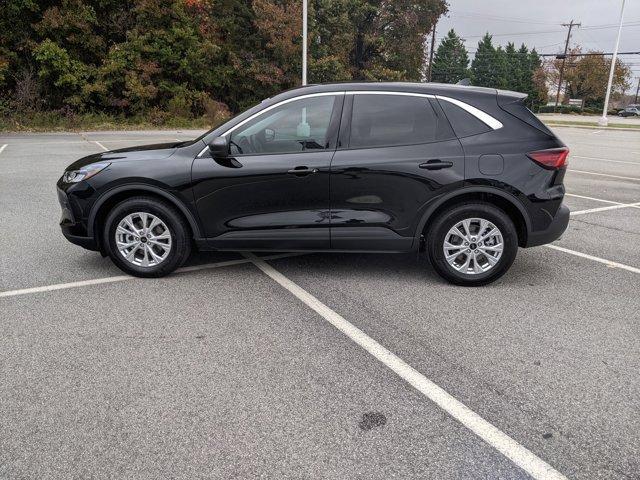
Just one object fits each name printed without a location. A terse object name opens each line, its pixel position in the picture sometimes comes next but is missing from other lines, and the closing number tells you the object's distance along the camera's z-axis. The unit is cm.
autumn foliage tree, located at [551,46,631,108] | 7644
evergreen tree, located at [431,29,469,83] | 10606
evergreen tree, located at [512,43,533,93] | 9988
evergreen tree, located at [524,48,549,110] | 8494
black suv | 466
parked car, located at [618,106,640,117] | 7043
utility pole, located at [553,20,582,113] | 7806
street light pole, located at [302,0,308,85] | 1989
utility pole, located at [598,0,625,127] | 3396
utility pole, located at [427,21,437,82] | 5650
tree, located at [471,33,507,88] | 10994
